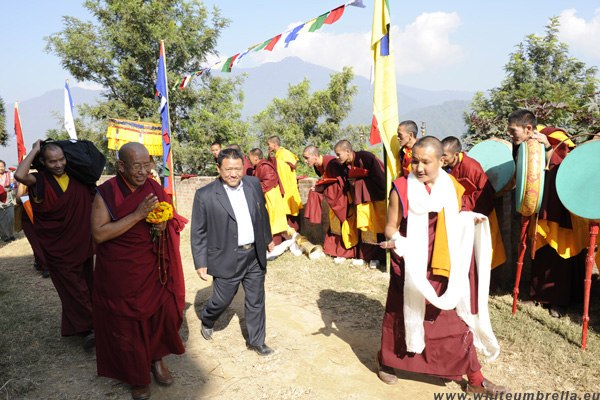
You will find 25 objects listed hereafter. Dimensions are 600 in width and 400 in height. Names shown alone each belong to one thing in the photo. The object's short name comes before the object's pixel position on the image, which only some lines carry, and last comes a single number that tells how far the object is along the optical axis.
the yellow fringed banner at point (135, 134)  8.96
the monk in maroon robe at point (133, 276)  2.81
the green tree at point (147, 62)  14.59
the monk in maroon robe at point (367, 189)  5.86
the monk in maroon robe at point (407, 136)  4.86
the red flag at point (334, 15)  5.62
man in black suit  3.45
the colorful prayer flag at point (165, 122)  8.67
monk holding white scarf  2.69
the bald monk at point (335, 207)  6.20
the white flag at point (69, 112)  9.68
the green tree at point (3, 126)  15.16
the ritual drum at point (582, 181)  3.26
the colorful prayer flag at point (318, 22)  5.85
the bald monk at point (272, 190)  6.81
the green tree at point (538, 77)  16.45
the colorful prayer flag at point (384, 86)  4.91
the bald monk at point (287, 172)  7.13
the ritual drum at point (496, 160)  4.30
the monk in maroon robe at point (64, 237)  3.84
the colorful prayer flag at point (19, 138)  8.52
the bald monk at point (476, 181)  4.19
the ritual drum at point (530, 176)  3.50
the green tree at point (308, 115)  18.44
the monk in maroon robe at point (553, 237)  3.86
